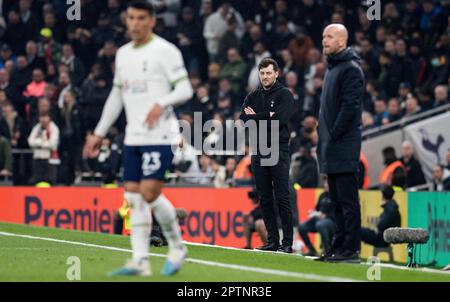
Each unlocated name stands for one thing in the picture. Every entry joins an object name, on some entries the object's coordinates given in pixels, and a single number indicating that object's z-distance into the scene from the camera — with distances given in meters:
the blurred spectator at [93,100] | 25.52
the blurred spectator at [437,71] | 22.73
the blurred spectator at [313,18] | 26.39
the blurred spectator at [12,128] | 24.75
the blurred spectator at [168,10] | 28.98
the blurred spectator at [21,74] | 26.84
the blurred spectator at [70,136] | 24.73
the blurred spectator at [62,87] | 25.86
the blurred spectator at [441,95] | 21.88
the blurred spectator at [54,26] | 28.48
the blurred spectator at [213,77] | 25.88
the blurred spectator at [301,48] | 25.47
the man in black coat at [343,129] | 11.62
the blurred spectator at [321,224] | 19.55
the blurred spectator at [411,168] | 21.00
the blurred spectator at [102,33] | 28.08
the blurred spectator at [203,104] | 24.31
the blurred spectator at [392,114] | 22.30
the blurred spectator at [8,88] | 26.44
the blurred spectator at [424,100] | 22.33
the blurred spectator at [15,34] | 28.69
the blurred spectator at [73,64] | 26.86
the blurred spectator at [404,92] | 22.75
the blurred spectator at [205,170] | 22.62
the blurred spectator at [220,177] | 21.91
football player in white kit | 9.79
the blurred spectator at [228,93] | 25.05
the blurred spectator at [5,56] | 28.11
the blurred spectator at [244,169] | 21.91
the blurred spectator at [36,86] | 26.20
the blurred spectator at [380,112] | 22.58
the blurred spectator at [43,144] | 23.41
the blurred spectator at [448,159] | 20.33
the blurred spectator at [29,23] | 28.66
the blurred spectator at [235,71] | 25.78
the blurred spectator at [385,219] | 18.73
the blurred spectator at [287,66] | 24.82
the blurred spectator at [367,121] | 22.61
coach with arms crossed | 13.63
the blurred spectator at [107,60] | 26.50
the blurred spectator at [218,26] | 26.92
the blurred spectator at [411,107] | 22.14
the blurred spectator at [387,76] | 23.56
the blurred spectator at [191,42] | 27.48
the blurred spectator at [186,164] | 23.11
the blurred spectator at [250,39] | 26.14
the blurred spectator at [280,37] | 26.00
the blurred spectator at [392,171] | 19.97
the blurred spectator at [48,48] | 27.53
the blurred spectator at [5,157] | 24.06
